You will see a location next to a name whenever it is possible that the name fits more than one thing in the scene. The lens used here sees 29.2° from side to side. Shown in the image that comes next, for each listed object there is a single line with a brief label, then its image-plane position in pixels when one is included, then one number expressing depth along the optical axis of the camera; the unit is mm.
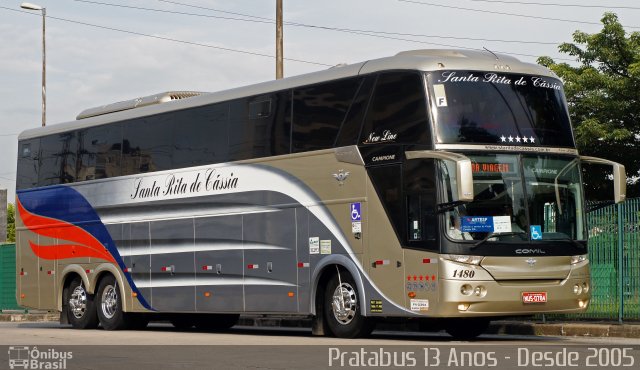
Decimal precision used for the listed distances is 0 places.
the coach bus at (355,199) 16938
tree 33750
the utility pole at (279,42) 27438
